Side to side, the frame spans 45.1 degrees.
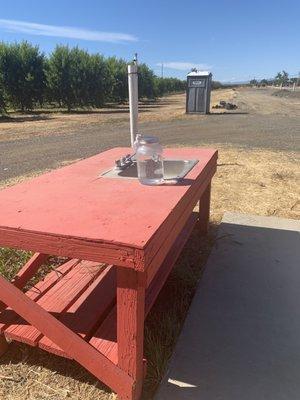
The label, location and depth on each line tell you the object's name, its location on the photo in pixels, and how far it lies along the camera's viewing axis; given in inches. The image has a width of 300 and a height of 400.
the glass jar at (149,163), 83.4
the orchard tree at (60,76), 963.3
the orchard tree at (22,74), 901.2
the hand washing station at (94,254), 53.9
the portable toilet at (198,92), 624.4
